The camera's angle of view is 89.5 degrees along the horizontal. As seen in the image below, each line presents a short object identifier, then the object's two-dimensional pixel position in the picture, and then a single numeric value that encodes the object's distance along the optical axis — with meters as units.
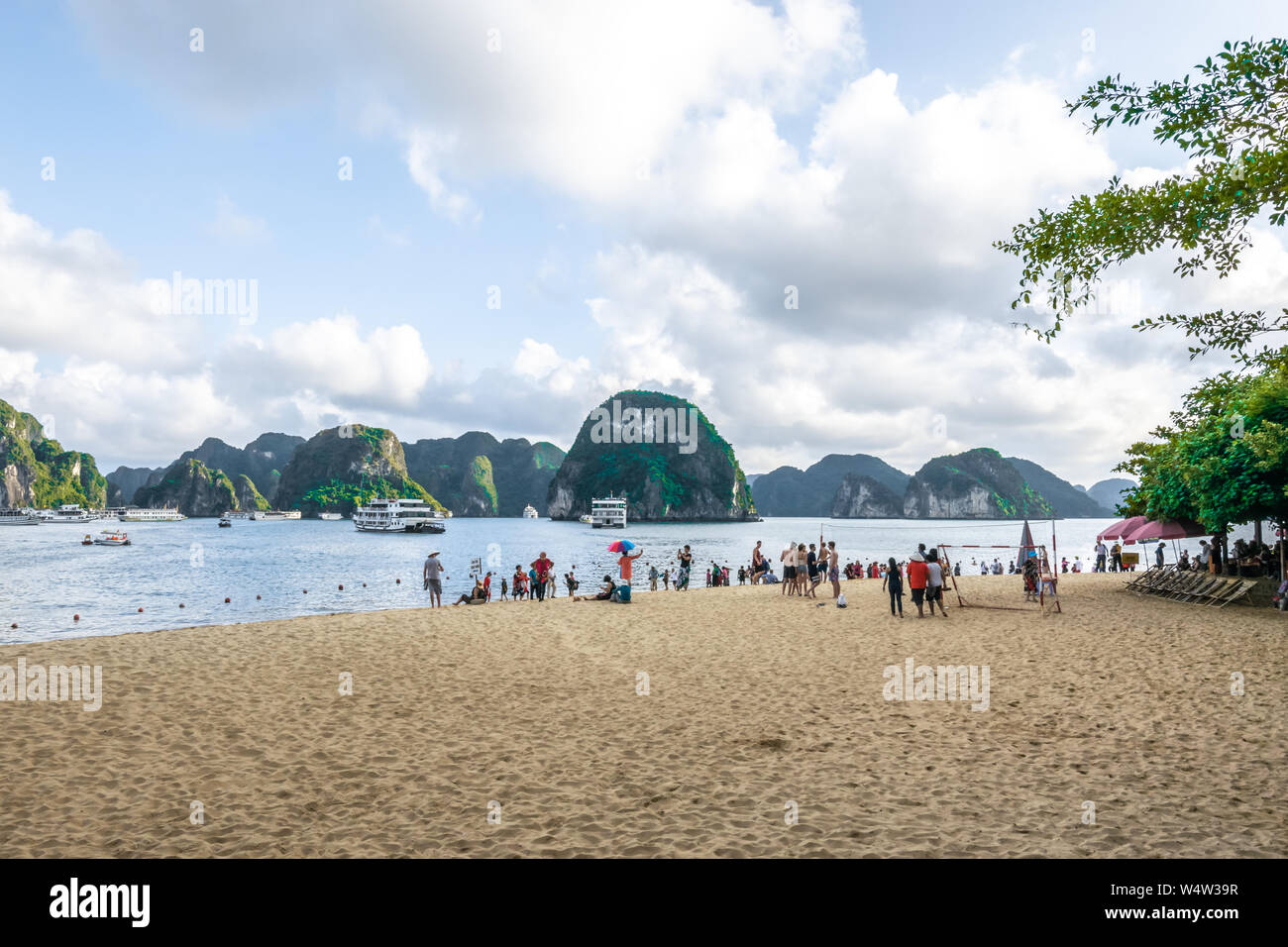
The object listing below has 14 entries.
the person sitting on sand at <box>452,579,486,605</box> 23.67
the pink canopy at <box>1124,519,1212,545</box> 23.22
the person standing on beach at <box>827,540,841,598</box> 22.21
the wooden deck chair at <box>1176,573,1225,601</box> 20.97
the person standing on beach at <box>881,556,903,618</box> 18.89
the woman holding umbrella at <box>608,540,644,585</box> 22.03
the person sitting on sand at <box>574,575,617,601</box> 23.88
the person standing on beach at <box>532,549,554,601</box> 23.88
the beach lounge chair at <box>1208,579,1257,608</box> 19.80
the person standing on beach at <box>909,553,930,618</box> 18.89
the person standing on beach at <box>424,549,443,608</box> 21.86
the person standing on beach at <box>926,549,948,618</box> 19.08
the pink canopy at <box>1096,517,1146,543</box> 24.43
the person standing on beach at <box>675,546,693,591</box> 30.28
